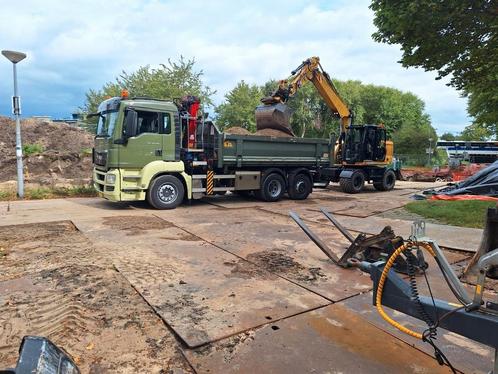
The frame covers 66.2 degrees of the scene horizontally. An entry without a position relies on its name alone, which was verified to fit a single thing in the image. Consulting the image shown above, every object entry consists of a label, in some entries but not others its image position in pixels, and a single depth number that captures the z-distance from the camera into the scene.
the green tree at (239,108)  34.94
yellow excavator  15.44
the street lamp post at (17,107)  11.55
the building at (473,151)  37.53
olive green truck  9.64
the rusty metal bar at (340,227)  5.52
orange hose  2.24
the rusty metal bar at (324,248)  5.15
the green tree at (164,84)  24.95
